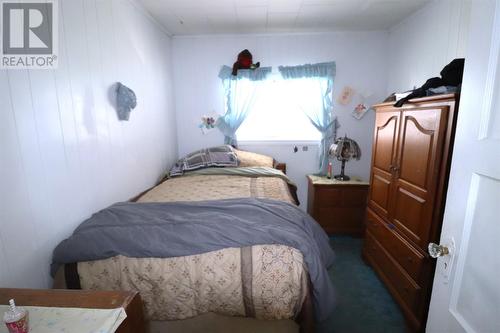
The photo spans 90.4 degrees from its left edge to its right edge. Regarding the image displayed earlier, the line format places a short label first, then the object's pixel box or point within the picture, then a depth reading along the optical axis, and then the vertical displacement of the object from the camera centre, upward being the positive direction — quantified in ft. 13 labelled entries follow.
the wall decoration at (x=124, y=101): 6.19 +0.62
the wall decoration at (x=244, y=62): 9.61 +2.46
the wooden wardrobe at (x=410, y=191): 4.42 -1.36
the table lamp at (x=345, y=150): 9.32 -0.87
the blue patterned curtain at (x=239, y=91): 9.81 +1.39
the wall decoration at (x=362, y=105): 9.86 +0.85
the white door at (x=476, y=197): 2.04 -0.63
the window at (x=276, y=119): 10.12 +0.30
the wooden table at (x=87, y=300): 2.52 -1.82
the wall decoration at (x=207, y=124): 10.41 +0.08
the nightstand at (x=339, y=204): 9.05 -2.85
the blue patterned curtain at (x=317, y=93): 9.70 +1.31
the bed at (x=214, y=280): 3.93 -2.46
